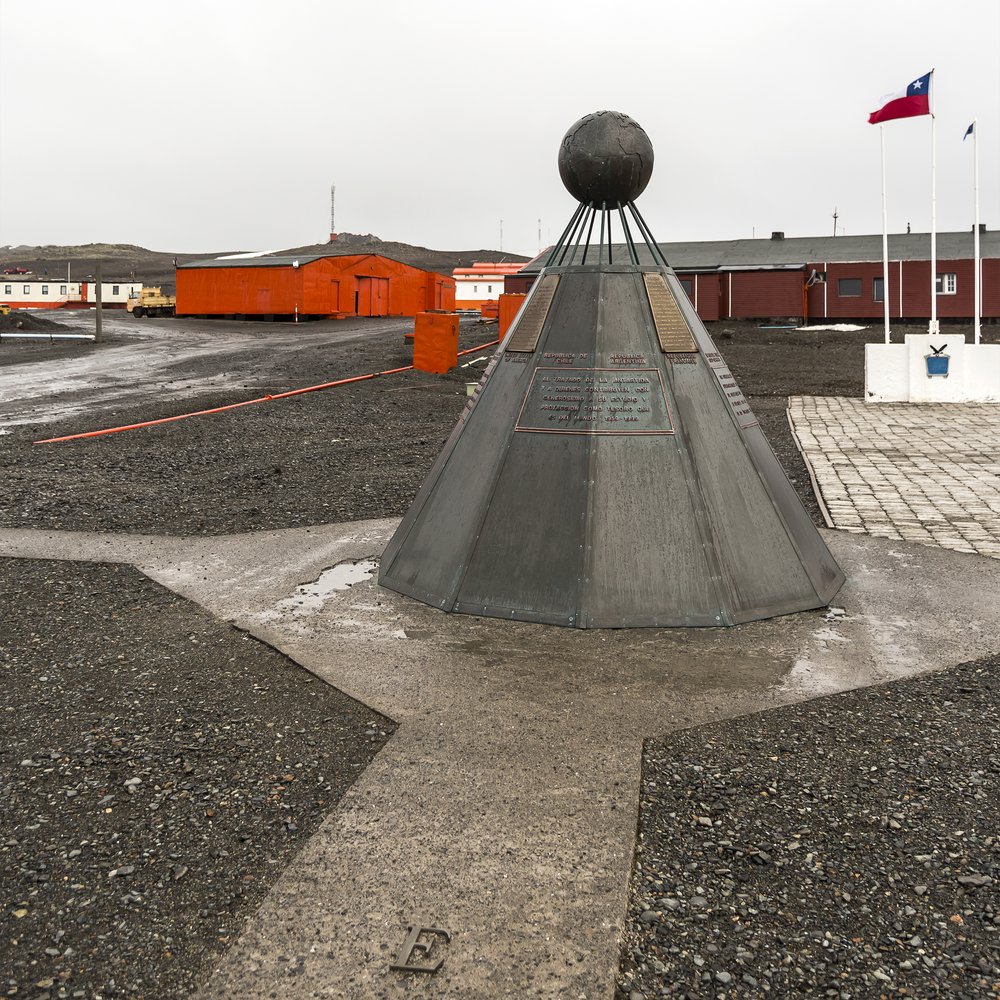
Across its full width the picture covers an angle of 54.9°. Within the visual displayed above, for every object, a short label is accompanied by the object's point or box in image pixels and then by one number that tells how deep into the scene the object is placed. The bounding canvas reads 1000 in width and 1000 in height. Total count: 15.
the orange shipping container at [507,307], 27.62
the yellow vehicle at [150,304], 48.81
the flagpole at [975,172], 20.48
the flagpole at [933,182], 18.95
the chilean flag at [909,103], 18.73
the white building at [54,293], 69.44
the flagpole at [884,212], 20.48
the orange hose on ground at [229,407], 14.23
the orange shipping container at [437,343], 22.31
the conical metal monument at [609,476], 5.67
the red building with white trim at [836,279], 41.75
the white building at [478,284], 73.12
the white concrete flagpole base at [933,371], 19.34
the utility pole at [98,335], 30.85
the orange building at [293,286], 41.66
